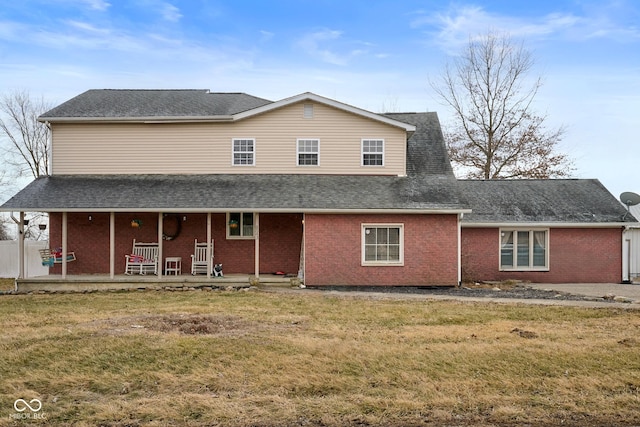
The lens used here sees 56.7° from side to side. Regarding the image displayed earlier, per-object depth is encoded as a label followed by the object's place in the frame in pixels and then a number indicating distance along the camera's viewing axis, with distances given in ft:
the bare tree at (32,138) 115.34
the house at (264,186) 63.05
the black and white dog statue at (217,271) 62.75
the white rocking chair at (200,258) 64.64
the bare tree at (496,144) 111.65
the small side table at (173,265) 63.91
